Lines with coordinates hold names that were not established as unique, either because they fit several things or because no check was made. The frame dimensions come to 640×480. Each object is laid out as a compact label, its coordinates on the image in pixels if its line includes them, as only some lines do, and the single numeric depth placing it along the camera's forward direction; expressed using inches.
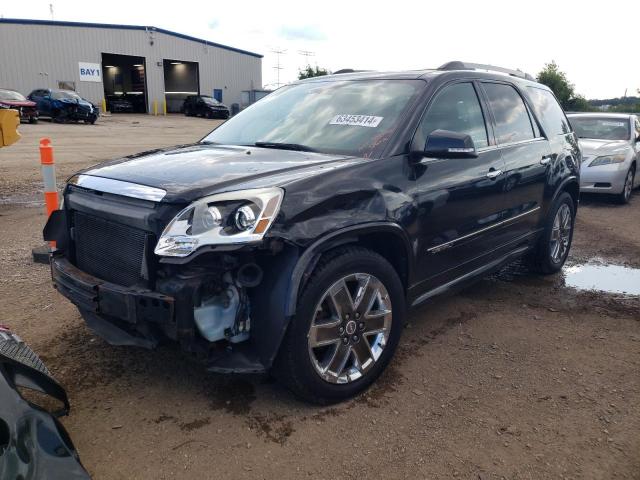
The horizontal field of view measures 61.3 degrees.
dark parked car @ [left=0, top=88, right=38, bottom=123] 917.2
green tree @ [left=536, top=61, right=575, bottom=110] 1743.4
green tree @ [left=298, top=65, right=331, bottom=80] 2379.4
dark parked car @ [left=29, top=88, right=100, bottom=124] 1034.7
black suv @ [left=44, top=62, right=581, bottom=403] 98.7
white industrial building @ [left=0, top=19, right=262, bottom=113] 1352.1
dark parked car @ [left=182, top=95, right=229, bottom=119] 1481.3
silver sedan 369.1
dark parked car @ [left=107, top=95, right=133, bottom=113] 1561.3
